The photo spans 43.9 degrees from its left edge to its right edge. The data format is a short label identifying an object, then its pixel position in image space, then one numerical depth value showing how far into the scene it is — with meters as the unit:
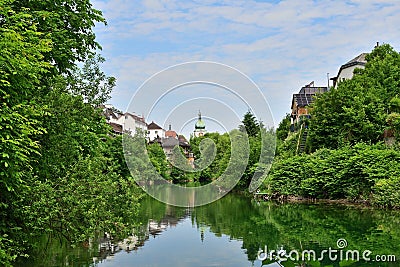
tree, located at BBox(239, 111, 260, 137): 52.44
